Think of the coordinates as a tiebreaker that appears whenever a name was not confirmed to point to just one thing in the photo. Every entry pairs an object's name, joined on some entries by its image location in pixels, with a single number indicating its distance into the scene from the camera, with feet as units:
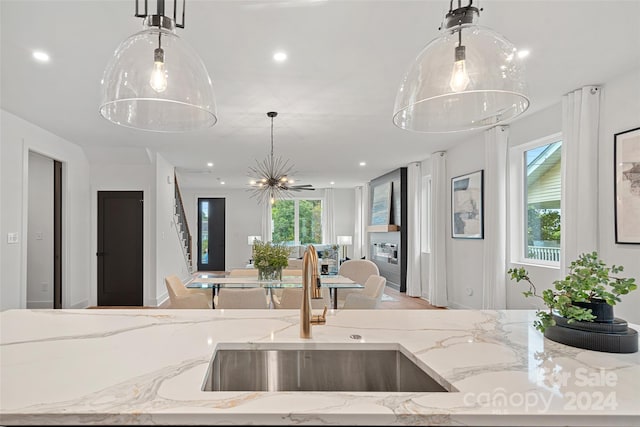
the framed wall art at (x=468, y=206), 16.81
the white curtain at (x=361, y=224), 34.81
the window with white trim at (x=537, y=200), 13.33
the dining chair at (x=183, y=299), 11.02
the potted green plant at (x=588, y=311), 3.93
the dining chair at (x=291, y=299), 11.09
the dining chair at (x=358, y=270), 17.34
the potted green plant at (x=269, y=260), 13.88
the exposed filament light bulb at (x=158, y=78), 4.04
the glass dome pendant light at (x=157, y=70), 4.00
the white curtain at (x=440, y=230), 20.42
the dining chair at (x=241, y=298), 10.93
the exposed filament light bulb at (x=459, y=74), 3.89
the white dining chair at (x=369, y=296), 11.43
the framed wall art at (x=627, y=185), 9.68
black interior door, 20.66
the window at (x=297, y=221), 38.96
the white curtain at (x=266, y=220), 38.27
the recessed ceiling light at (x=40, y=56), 8.91
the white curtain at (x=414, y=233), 23.95
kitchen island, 2.69
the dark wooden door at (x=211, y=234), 38.40
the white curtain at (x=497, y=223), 14.99
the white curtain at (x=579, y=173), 10.80
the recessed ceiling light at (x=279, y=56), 9.03
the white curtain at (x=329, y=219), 38.68
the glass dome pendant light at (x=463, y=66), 3.92
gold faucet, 4.26
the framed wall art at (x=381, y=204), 28.11
